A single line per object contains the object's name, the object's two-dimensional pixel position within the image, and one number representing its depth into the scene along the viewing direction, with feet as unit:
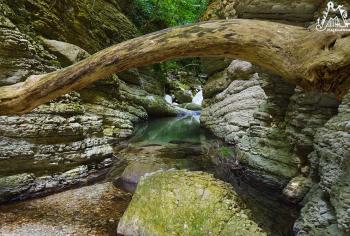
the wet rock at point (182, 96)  66.08
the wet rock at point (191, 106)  63.67
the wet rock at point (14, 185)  13.92
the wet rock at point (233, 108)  29.40
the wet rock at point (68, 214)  12.01
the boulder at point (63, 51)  24.61
